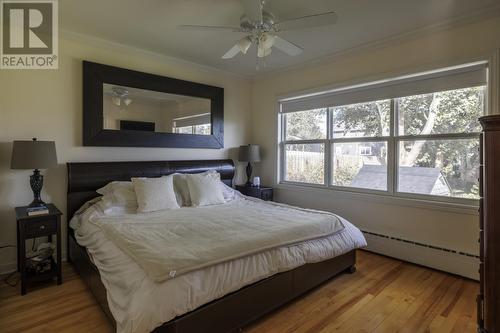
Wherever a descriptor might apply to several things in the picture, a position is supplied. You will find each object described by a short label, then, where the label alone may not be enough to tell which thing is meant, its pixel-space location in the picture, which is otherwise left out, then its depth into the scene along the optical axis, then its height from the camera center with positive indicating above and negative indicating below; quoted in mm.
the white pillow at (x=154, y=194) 2980 -330
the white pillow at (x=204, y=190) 3373 -323
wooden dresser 1361 -298
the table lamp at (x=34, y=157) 2541 +80
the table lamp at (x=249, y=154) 4539 +189
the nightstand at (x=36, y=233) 2422 -630
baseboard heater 2783 -1009
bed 1595 -885
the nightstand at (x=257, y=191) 4383 -429
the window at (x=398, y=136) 2840 +372
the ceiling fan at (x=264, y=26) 2123 +1196
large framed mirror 3283 +765
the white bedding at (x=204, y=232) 1702 -553
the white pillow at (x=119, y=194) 2938 -327
